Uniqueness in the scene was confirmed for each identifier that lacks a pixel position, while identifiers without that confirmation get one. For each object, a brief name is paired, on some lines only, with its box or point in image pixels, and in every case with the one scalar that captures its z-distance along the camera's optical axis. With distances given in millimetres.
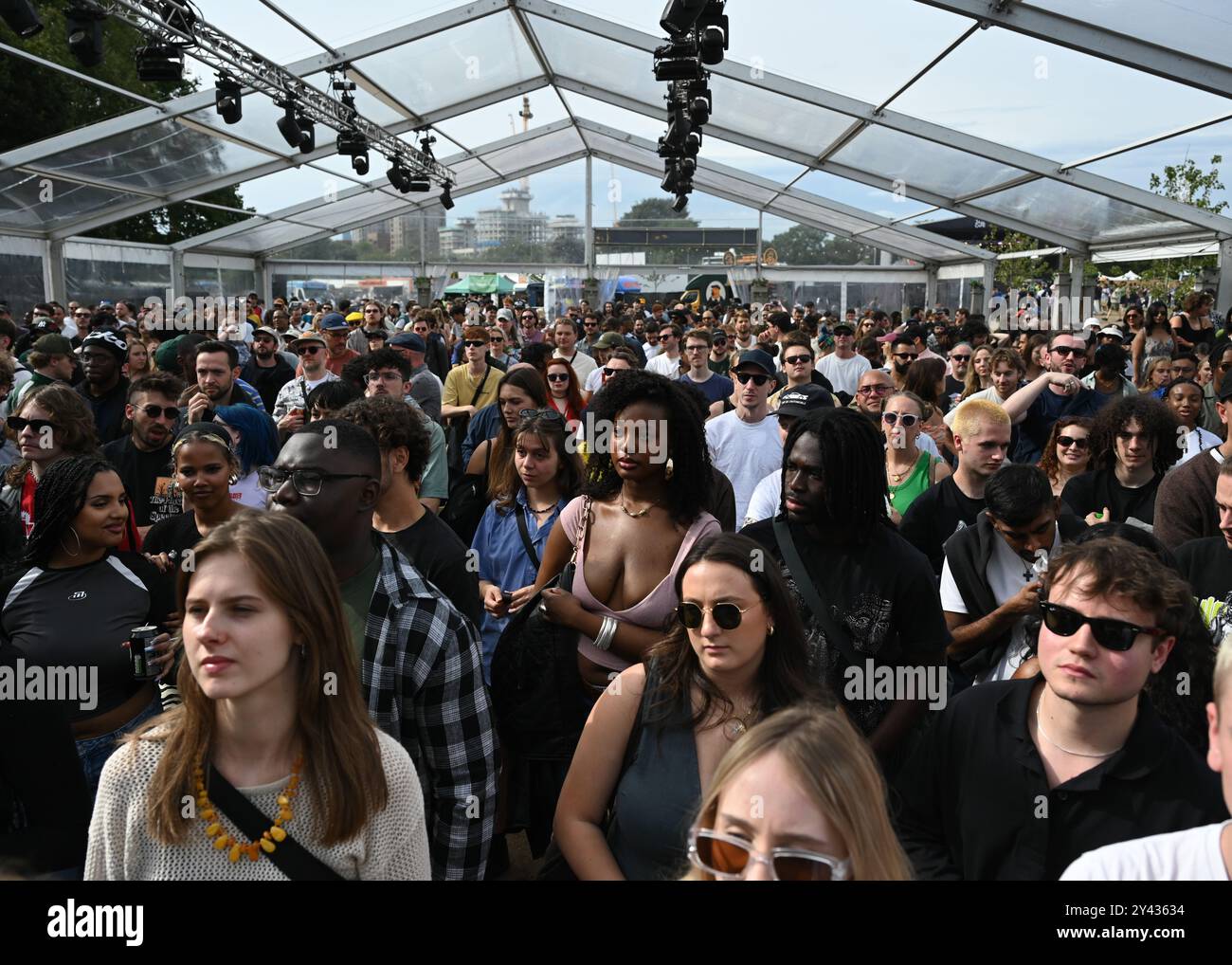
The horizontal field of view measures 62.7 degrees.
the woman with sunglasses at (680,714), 2100
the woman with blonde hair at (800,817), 1470
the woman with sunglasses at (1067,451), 4527
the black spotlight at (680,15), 7402
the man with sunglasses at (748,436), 5277
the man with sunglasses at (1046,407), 5809
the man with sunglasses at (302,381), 6379
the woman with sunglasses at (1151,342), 9203
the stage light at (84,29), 8172
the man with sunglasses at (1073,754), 1912
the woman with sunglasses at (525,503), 3734
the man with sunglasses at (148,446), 4621
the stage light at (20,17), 7169
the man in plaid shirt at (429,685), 2258
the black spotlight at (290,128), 12281
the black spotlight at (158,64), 9117
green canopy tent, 27078
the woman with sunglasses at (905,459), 4664
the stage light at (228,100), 11031
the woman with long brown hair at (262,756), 1731
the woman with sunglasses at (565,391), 6383
